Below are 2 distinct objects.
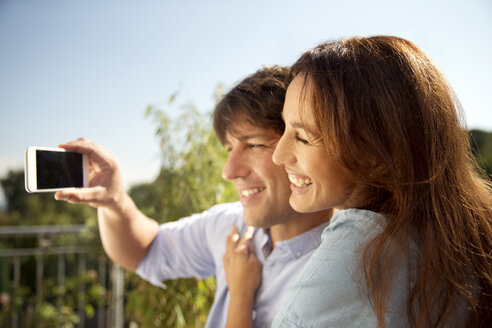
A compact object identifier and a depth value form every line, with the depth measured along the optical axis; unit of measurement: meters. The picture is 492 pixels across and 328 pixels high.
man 1.23
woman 0.68
